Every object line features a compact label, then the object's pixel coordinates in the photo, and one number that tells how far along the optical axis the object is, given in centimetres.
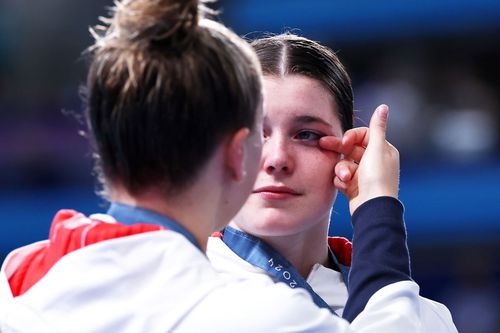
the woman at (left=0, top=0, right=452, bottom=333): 394
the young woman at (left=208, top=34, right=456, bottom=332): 422
